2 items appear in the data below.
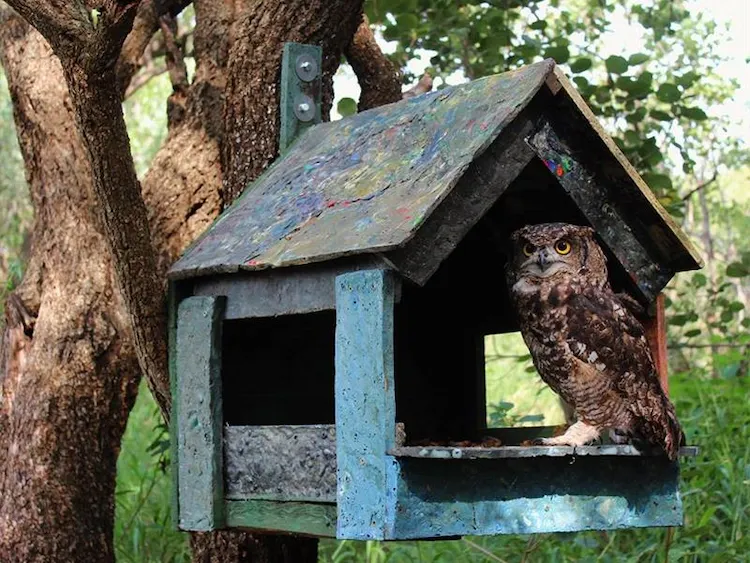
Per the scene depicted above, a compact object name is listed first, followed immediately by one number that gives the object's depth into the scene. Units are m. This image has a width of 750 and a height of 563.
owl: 2.71
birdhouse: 2.44
